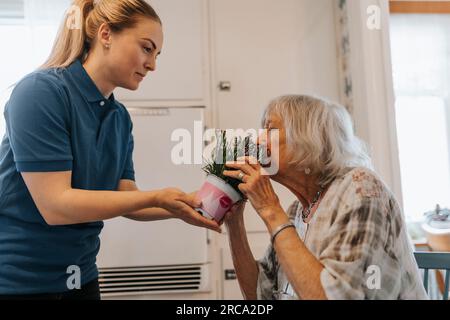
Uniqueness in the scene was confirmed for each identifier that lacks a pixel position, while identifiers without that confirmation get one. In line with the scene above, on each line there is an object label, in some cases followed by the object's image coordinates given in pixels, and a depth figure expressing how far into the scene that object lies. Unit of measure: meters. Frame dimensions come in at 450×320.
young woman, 0.72
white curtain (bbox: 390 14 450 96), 1.72
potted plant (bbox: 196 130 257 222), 0.73
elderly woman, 0.68
